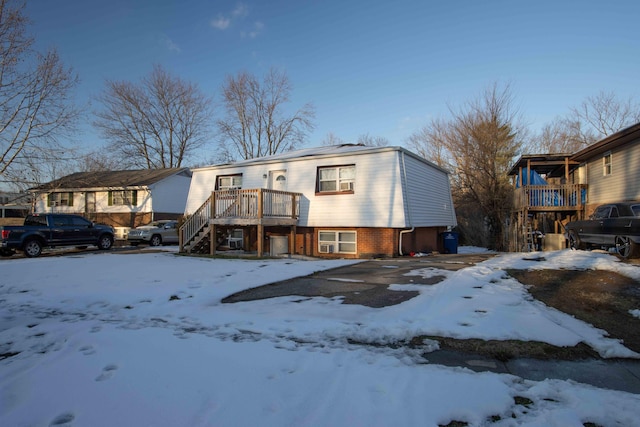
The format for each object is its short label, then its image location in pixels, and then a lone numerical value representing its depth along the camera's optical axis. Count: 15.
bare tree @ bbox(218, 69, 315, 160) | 38.34
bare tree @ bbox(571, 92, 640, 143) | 30.75
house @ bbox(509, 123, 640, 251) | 13.41
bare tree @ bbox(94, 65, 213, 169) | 36.25
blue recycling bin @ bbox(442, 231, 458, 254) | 18.06
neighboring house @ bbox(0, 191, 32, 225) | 39.73
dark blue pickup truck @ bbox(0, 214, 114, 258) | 14.26
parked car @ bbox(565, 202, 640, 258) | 9.29
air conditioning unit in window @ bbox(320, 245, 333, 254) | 15.48
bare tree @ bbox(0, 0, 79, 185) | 16.98
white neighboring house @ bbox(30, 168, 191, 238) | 26.51
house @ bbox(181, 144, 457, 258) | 14.04
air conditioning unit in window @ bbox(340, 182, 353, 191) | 15.00
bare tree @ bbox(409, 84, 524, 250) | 24.33
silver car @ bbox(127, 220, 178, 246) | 20.55
